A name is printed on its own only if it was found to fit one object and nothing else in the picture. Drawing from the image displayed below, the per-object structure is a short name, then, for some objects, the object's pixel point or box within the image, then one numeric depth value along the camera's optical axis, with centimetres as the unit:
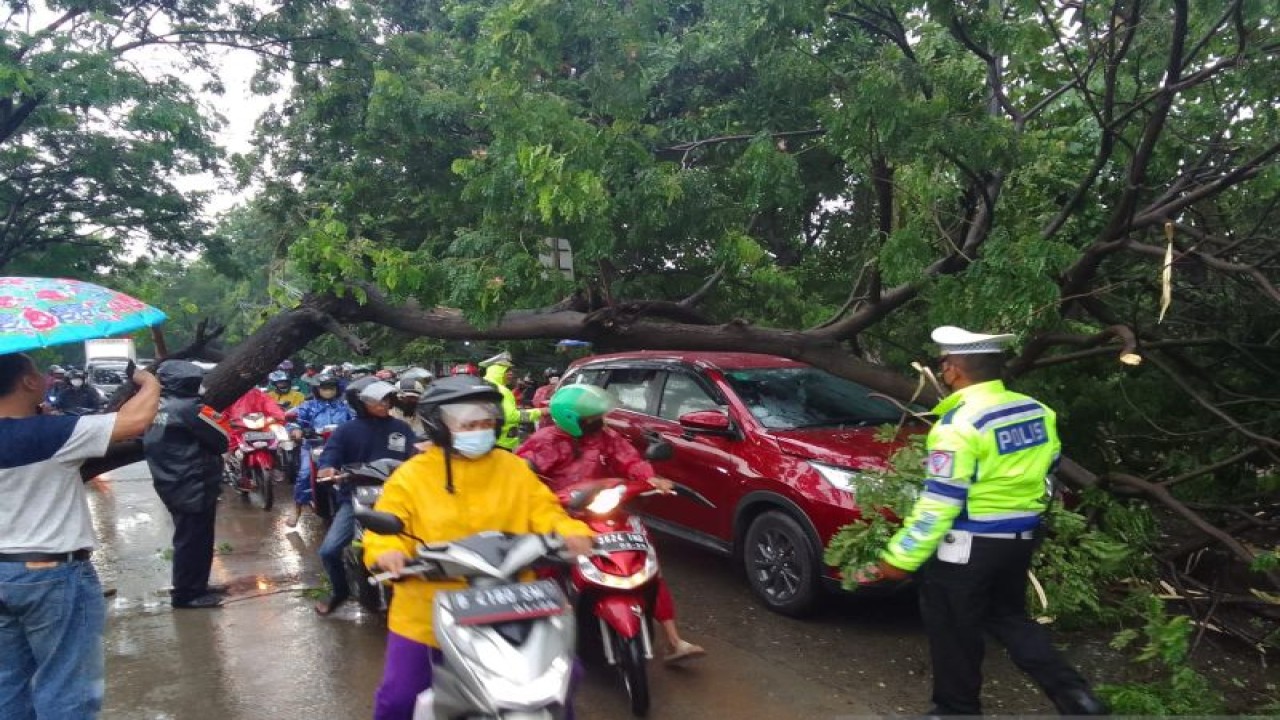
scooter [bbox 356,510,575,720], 252
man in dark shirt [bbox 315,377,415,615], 561
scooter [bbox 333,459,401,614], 529
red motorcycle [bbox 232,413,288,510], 974
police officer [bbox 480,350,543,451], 659
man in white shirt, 296
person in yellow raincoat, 295
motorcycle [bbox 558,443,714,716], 412
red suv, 529
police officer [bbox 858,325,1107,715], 325
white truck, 2336
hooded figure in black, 571
